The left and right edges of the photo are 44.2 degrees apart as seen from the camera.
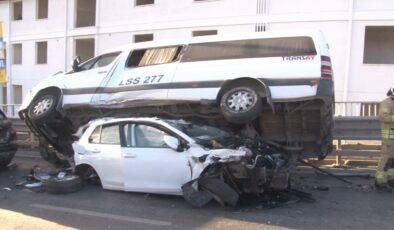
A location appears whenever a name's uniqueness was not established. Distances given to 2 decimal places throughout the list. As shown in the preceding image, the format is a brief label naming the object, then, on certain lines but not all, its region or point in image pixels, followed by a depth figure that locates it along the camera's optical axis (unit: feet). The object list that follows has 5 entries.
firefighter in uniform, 28.19
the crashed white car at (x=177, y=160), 23.68
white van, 27.63
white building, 62.44
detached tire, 28.09
